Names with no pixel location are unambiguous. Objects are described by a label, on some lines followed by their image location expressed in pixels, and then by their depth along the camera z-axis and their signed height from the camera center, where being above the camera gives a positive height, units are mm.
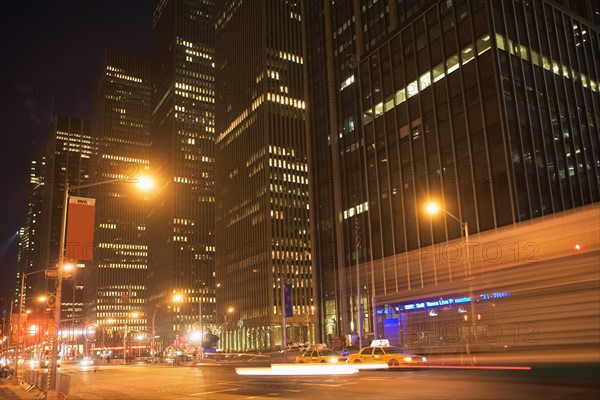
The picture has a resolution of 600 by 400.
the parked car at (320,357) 37312 -2647
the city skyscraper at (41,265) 140138 +21050
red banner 19750 +3845
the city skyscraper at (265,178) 145000 +41852
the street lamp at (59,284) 20406 +1818
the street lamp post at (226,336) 160838 -3895
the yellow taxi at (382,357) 29072 -2312
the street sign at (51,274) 21516 +2319
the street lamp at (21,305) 39781 +2008
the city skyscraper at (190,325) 194475 +207
